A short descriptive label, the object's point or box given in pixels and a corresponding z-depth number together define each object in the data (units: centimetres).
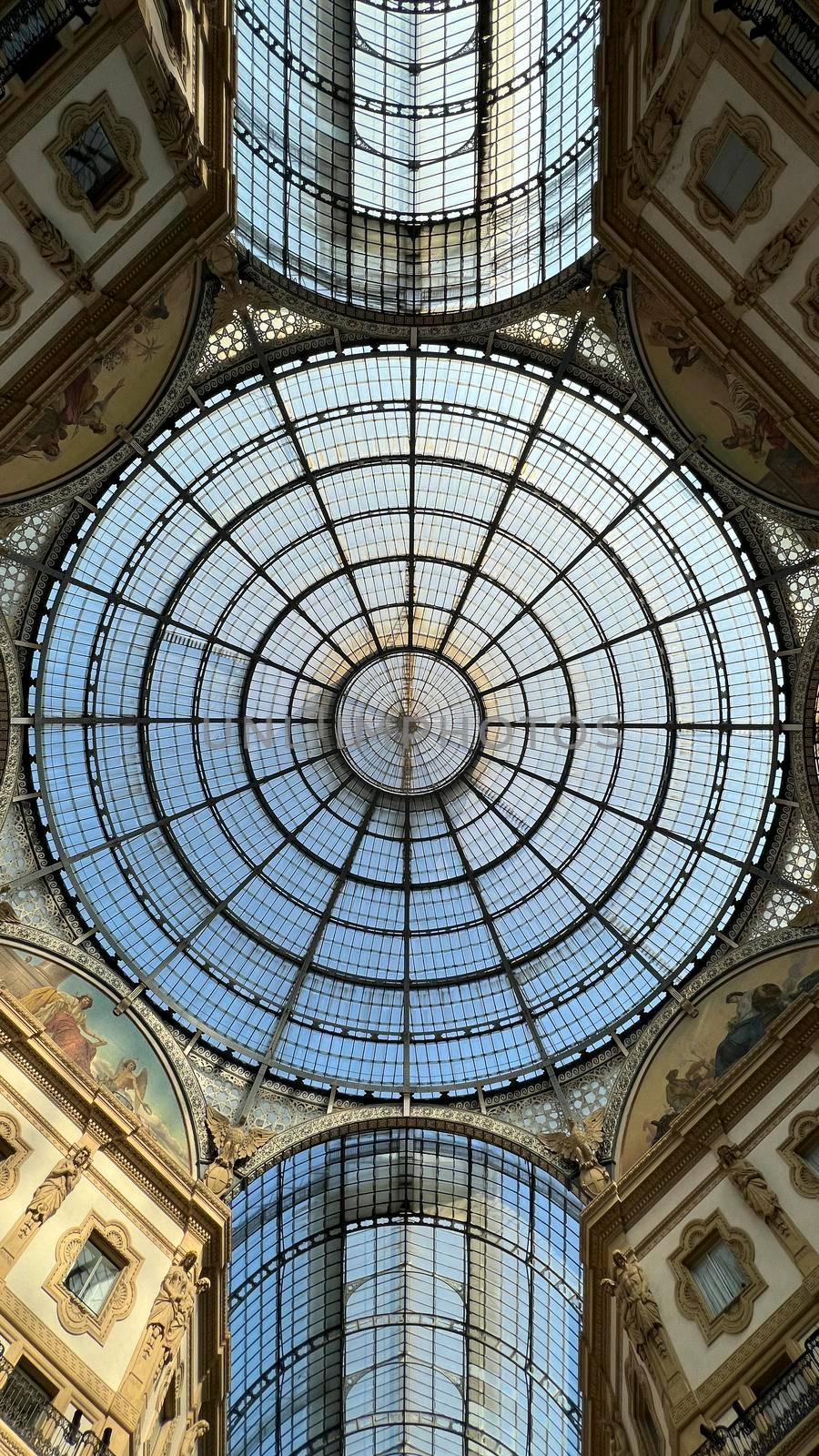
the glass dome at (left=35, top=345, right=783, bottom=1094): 2723
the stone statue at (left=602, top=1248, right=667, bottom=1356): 2141
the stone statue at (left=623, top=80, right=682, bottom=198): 1869
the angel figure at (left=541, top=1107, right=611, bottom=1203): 2555
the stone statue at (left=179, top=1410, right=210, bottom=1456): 2230
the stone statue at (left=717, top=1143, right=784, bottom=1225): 2075
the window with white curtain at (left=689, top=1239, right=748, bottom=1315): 2067
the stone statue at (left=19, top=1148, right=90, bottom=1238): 2059
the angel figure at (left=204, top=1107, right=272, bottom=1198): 2595
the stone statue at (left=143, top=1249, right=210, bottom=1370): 2139
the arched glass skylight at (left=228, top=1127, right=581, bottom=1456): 2859
